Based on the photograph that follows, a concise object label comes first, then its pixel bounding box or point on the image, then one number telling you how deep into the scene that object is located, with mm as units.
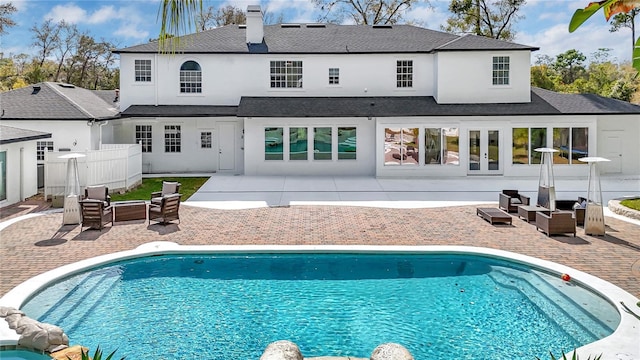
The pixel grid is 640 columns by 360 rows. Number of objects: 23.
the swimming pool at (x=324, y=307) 7875
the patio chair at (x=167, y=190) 17169
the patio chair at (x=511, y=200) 16703
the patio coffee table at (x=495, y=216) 15188
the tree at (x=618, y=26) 45669
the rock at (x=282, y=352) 6340
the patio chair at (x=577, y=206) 14867
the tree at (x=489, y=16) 43531
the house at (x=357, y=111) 25625
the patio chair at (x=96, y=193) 16172
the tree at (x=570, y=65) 68312
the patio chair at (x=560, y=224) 13633
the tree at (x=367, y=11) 44281
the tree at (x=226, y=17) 50094
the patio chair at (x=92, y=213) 14234
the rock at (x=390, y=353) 6363
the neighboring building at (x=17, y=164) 17578
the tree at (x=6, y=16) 30484
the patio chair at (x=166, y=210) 14828
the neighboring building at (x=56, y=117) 22359
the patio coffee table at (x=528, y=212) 15414
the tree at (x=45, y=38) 52406
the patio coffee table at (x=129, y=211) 15648
